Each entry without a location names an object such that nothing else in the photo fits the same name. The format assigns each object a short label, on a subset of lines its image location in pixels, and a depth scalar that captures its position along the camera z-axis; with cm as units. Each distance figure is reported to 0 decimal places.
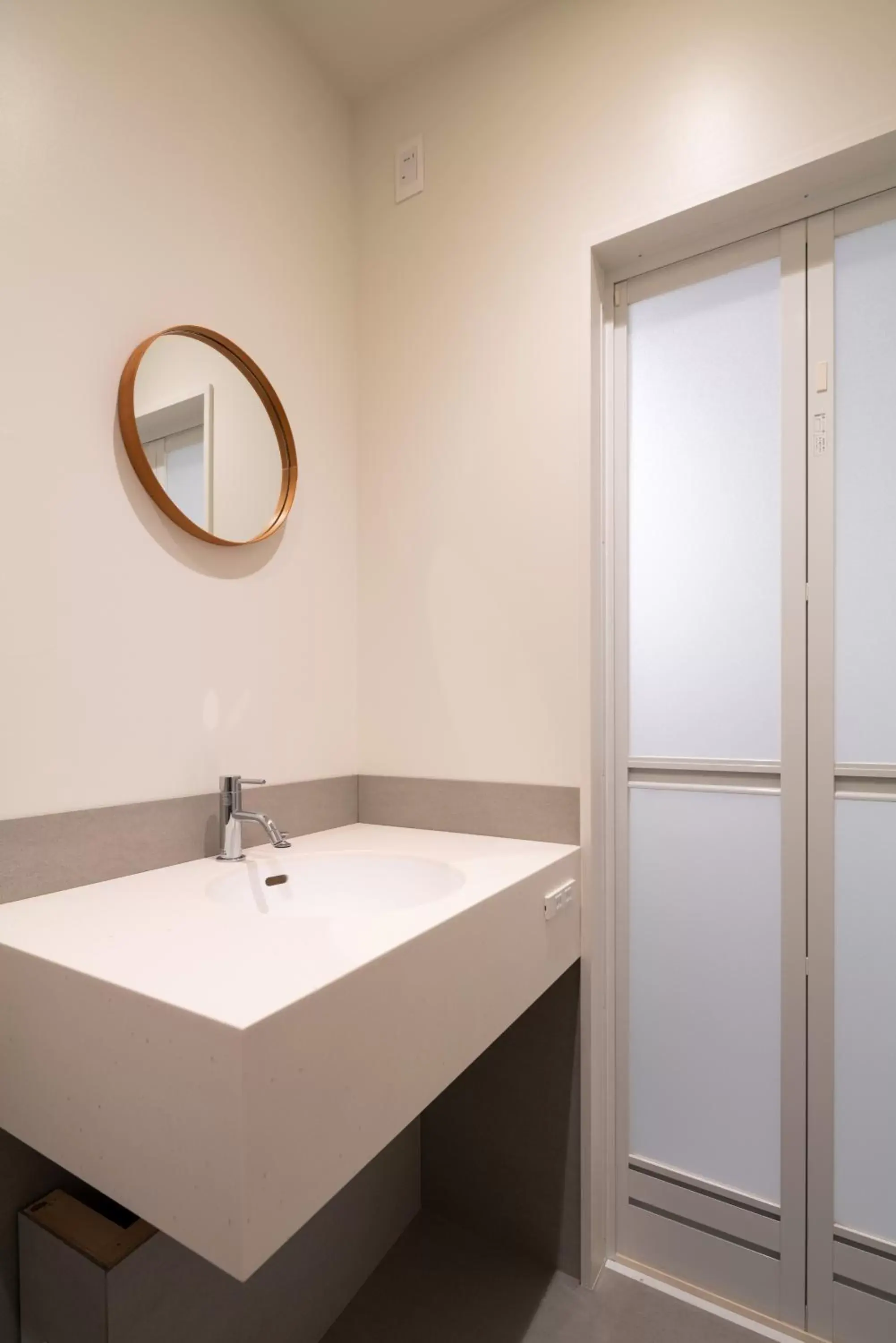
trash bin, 91
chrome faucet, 126
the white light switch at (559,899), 126
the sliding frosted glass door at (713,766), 134
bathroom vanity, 62
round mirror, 121
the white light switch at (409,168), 167
